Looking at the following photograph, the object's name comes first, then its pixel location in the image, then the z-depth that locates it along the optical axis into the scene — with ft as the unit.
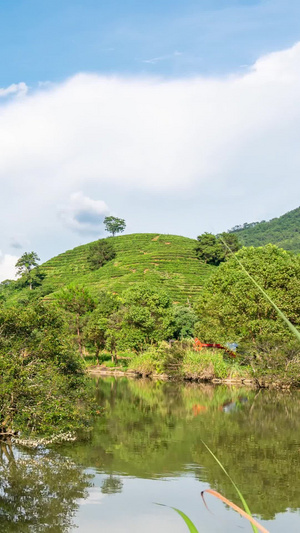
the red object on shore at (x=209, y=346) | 135.44
